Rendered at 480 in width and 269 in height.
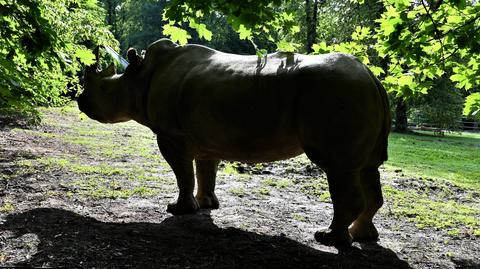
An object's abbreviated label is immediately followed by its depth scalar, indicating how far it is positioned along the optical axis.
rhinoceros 3.72
